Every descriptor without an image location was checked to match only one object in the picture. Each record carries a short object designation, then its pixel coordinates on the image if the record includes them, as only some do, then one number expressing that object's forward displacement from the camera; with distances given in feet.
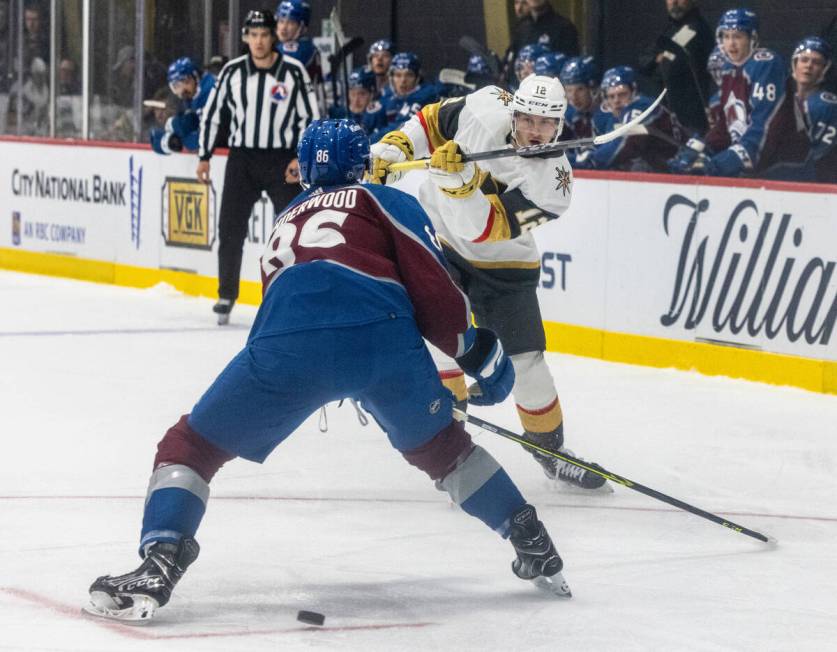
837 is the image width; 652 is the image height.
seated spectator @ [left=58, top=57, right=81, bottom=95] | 72.43
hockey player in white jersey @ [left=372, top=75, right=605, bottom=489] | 28.14
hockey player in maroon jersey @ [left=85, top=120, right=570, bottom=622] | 20.22
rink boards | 41.06
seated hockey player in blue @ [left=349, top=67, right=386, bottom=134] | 60.70
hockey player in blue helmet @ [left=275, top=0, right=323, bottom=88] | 56.65
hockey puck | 20.43
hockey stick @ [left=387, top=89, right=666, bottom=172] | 27.45
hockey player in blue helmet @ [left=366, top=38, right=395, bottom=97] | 62.39
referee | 52.42
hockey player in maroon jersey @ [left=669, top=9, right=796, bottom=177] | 46.57
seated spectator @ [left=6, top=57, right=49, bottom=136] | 73.97
